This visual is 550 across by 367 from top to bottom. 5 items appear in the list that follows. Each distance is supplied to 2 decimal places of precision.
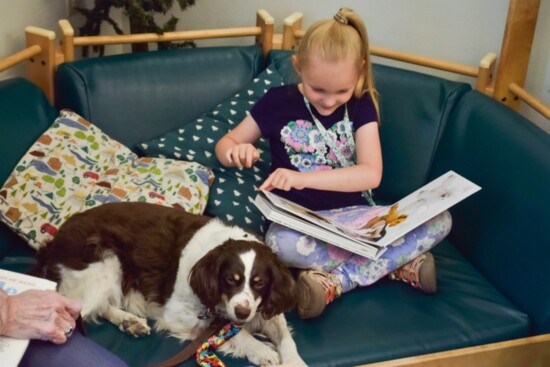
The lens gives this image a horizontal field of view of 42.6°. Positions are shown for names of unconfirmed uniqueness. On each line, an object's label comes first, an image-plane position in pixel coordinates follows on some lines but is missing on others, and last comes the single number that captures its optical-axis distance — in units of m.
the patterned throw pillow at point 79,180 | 1.87
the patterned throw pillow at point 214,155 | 2.03
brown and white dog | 1.54
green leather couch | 1.65
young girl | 1.74
